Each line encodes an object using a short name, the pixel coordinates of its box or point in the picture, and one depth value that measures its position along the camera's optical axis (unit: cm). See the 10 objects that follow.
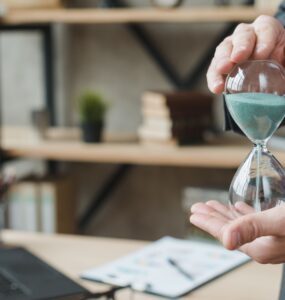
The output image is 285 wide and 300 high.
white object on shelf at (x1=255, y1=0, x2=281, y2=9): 256
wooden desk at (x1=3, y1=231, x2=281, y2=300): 183
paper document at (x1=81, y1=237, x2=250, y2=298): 184
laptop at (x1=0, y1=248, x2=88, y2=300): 167
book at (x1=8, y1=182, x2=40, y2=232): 286
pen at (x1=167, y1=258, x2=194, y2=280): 189
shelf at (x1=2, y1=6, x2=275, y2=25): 258
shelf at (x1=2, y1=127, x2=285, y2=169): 260
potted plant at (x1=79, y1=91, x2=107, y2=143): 271
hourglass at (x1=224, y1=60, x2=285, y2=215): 143
